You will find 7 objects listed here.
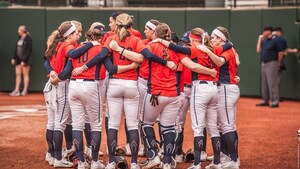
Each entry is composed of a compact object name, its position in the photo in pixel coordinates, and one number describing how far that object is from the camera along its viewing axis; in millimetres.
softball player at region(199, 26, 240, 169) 19141
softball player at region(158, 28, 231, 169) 18422
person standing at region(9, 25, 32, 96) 40125
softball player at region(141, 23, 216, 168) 18266
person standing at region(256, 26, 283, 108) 36375
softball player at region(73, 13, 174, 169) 18094
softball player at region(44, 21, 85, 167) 19391
